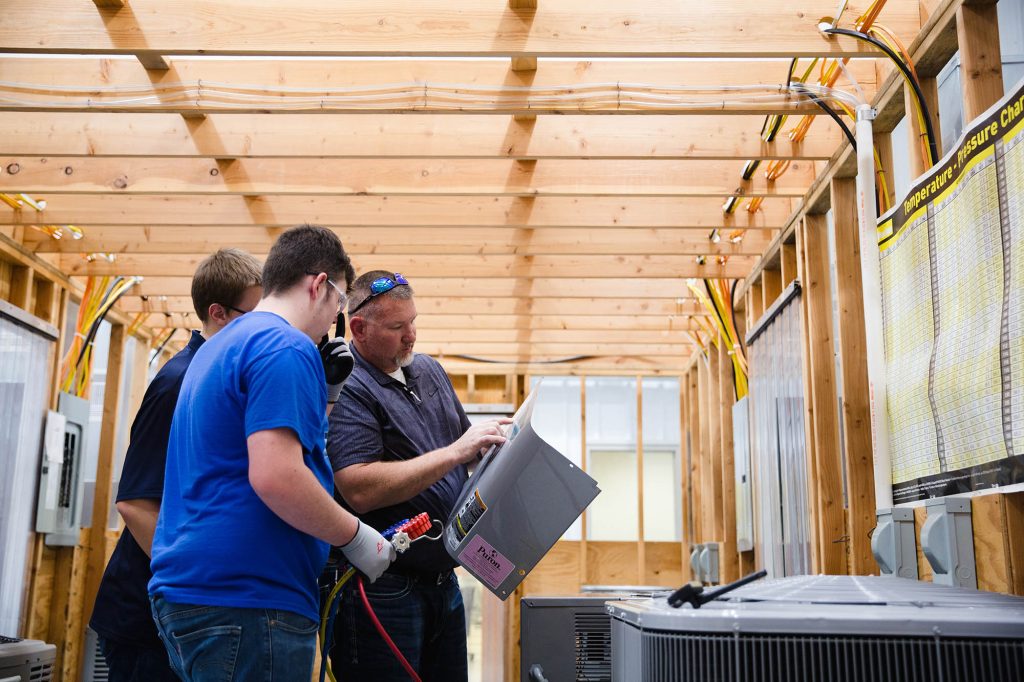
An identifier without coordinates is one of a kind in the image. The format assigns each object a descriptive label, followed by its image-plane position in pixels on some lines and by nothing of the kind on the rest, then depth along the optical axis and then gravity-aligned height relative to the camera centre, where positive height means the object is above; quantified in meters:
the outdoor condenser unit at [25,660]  3.08 -0.44
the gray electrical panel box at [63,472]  5.73 +0.28
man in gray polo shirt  2.52 +0.14
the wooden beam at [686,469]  7.93 +0.45
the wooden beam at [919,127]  2.89 +1.18
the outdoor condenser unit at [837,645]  1.46 -0.17
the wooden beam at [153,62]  3.44 +1.59
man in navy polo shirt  2.32 -0.08
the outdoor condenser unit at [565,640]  3.04 -0.35
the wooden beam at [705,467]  6.88 +0.41
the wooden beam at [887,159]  3.46 +1.27
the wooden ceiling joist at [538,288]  6.36 +1.49
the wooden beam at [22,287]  5.48 +1.26
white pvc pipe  2.70 +0.59
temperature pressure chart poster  2.16 +0.49
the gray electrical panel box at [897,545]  2.37 -0.04
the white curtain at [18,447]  5.30 +0.39
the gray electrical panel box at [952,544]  2.28 -0.04
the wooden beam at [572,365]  8.24 +1.29
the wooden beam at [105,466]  6.43 +0.35
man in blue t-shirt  1.76 +0.02
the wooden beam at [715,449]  6.62 +0.51
